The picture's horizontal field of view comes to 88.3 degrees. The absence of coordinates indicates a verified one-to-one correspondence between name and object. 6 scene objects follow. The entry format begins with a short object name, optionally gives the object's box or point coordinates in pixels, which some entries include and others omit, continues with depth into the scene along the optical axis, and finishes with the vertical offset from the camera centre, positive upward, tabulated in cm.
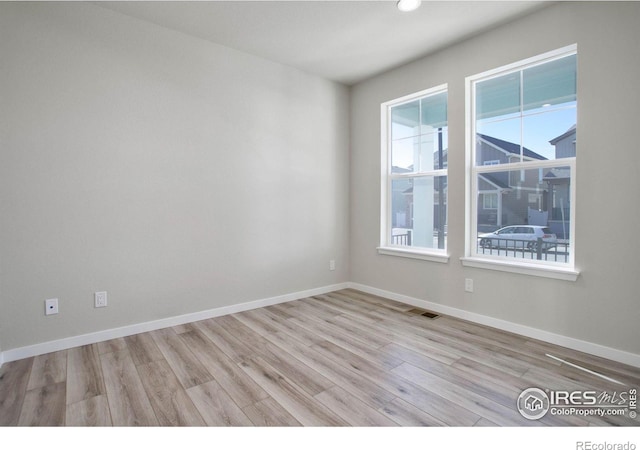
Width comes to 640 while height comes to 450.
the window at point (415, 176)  348 +43
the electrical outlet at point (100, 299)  265 -66
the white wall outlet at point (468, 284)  314 -69
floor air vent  326 -101
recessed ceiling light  251 +161
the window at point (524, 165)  262 +41
